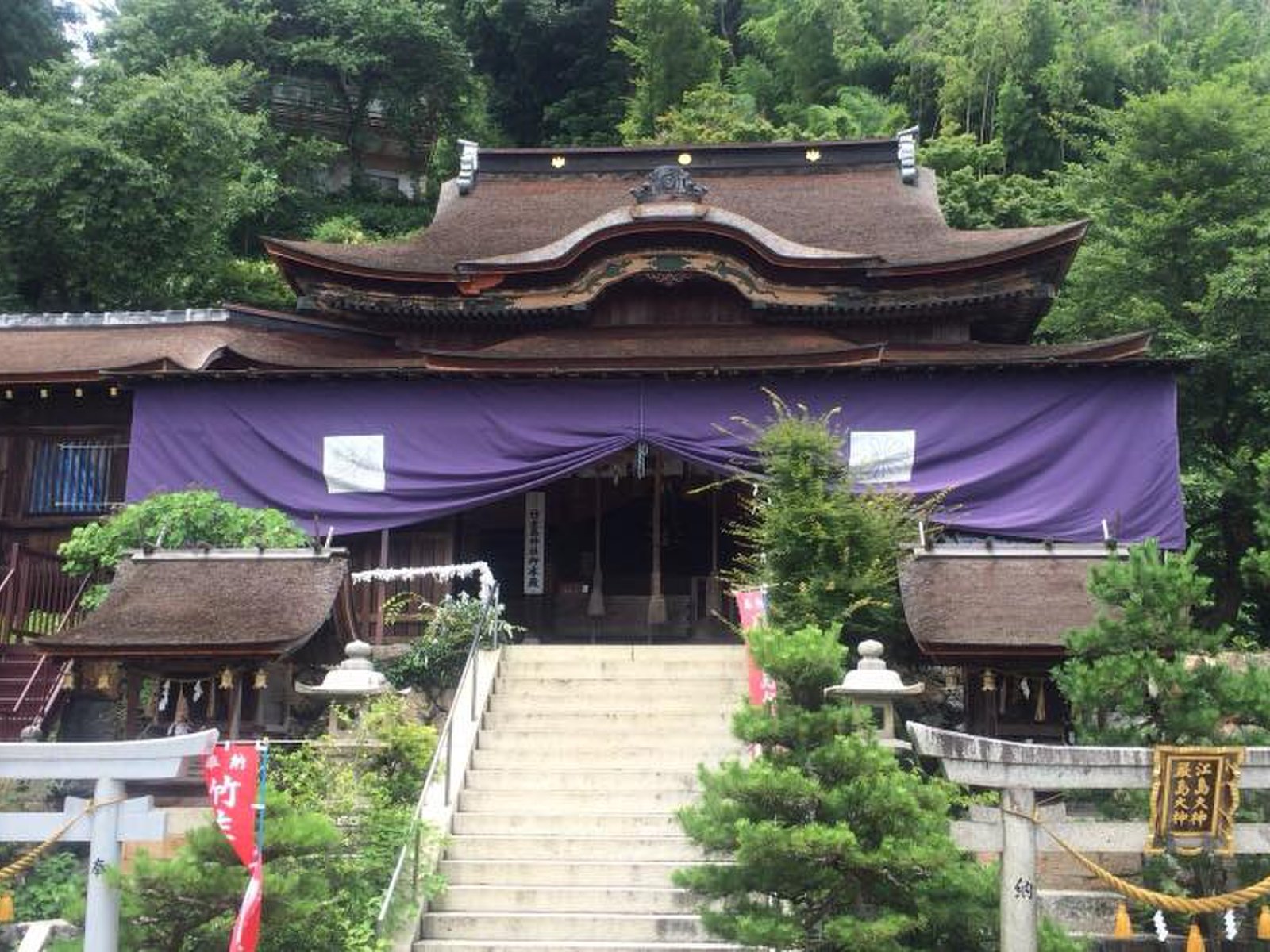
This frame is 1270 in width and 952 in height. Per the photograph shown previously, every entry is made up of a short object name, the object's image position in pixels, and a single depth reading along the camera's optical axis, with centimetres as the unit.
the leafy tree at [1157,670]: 813
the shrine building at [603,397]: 1558
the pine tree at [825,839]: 729
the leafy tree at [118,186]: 2336
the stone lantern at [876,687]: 989
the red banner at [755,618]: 1099
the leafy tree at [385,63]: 3381
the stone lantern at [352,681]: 1030
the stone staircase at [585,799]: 915
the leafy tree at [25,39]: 2956
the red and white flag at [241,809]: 713
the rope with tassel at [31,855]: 723
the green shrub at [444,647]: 1269
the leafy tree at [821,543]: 1211
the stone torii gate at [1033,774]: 775
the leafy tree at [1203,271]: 1752
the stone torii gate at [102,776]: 767
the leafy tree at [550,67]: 3666
